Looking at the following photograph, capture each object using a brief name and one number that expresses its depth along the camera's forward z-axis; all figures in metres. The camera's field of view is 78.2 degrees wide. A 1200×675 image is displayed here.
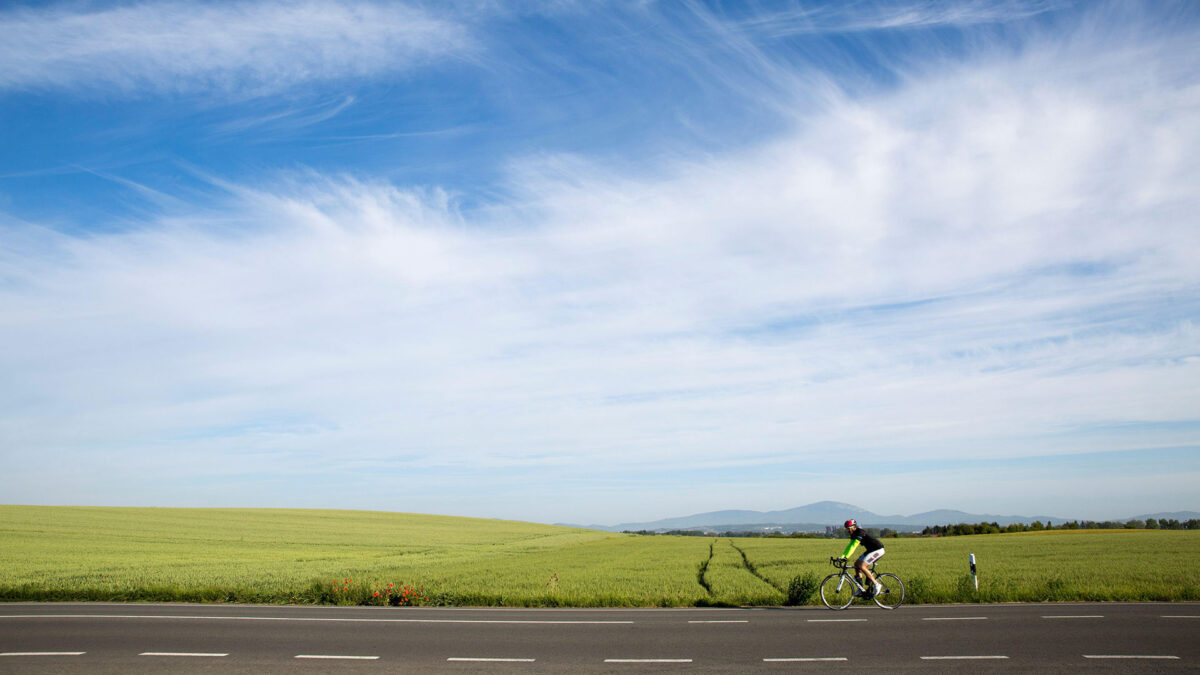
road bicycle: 17.67
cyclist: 17.47
